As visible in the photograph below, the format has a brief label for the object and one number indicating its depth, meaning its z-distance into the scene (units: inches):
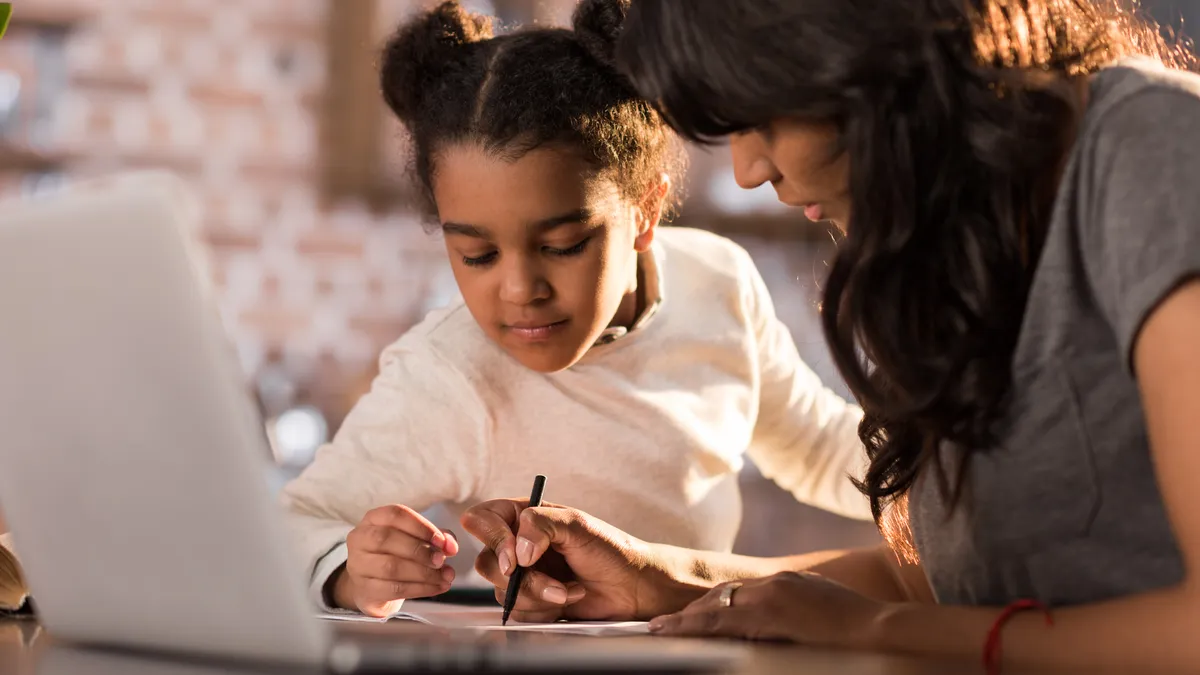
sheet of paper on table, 38.0
